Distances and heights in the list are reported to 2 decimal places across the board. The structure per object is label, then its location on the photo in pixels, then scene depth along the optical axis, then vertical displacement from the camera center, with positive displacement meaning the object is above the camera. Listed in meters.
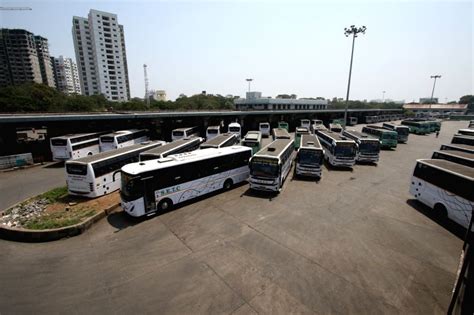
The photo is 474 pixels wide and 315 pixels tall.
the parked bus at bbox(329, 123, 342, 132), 31.62 -2.54
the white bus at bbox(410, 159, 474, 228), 9.30 -3.67
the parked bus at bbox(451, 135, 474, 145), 21.39 -2.86
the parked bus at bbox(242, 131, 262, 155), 20.80 -2.99
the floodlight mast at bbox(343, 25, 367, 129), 27.38 +10.38
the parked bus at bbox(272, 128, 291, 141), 23.41 -2.59
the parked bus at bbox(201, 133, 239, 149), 17.58 -2.69
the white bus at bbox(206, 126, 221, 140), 29.36 -2.79
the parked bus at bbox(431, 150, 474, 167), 13.07 -2.94
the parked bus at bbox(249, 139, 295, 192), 12.89 -3.61
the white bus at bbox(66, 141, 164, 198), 12.12 -3.68
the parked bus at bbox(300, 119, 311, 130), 43.36 -2.50
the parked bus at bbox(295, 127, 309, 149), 26.74 -2.80
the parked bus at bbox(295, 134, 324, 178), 15.55 -3.59
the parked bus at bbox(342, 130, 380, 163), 20.33 -3.62
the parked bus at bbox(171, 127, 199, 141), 26.84 -2.81
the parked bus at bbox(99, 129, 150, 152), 21.98 -3.03
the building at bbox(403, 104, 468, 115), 102.75 +1.39
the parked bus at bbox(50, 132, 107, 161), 19.73 -3.36
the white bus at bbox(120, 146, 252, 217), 10.18 -3.64
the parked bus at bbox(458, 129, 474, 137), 24.98 -2.45
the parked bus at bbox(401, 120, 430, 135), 42.62 -3.20
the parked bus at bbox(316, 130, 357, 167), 18.34 -3.52
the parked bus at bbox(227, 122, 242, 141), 31.22 -2.53
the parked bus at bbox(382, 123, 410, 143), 32.28 -3.18
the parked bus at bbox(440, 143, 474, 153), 16.46 -2.86
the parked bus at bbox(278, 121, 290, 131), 40.19 -2.51
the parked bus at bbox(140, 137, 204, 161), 14.00 -2.77
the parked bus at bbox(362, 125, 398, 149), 27.19 -3.33
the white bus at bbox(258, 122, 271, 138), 38.53 -2.94
